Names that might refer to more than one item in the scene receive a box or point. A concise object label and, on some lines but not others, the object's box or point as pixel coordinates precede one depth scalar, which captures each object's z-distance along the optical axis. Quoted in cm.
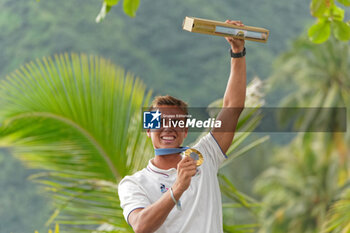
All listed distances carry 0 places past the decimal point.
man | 958
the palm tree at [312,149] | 8493
